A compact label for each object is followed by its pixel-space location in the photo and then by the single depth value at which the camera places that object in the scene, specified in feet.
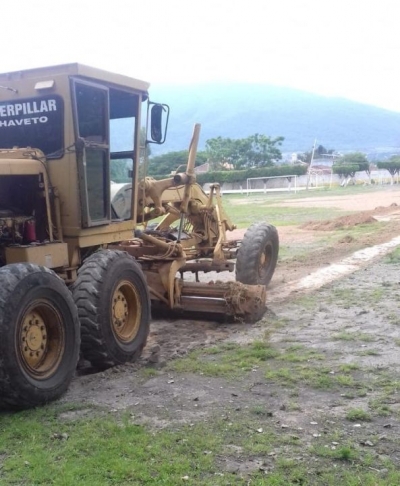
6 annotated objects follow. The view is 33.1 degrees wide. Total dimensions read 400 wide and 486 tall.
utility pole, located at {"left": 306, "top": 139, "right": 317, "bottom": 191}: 179.98
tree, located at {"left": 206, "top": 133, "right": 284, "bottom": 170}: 241.35
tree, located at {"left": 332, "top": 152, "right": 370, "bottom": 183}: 202.80
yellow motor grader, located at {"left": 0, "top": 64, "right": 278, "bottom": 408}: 18.21
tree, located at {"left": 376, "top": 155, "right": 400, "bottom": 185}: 204.64
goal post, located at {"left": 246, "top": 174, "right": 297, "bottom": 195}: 170.30
